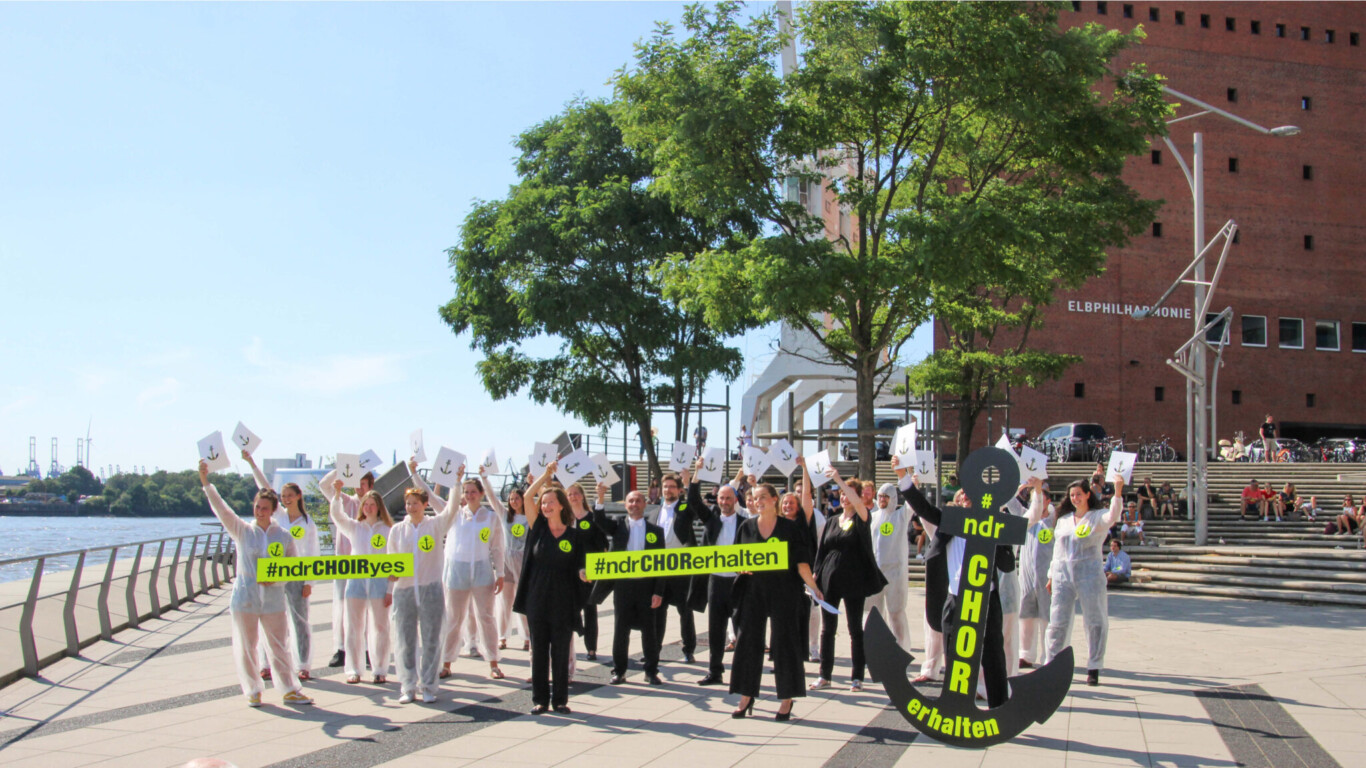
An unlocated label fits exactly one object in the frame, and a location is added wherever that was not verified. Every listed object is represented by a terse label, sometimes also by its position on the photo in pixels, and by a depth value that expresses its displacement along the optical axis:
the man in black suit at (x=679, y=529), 10.80
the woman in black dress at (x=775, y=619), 8.48
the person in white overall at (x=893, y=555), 10.84
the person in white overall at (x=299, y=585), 10.30
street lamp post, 22.98
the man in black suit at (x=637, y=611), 10.26
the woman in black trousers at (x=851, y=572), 9.89
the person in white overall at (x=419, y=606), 9.39
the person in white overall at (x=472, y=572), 10.70
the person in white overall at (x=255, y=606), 9.12
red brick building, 46.78
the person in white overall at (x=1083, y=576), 10.09
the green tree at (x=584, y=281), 27.61
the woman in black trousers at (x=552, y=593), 8.83
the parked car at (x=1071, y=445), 37.25
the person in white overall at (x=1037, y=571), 10.53
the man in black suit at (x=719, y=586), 10.34
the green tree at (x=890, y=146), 18.81
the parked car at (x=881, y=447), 35.20
